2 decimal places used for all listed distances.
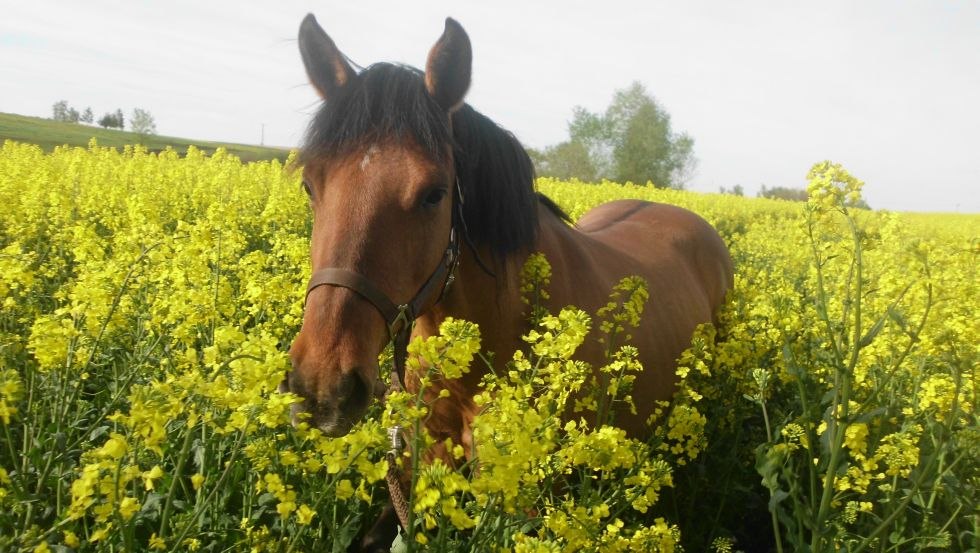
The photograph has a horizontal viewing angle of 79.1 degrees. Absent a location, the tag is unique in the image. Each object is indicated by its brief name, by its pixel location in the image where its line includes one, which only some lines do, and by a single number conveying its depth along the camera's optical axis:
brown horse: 1.65
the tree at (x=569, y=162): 41.75
